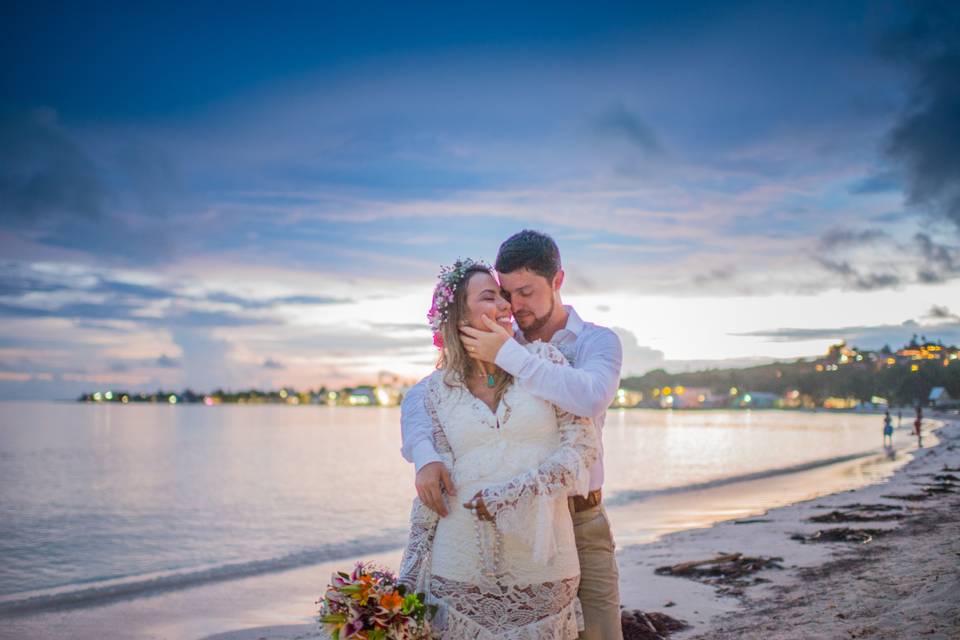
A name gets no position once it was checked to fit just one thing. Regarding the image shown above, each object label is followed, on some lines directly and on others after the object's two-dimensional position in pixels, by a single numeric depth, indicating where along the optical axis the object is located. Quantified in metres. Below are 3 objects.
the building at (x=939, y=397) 108.38
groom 3.22
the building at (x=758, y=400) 179.12
